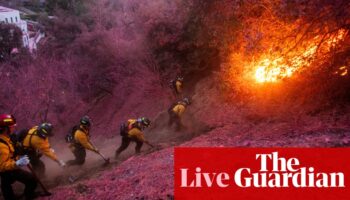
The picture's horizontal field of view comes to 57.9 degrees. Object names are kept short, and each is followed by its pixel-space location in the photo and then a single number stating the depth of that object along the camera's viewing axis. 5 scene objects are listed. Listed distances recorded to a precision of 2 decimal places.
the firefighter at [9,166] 6.18
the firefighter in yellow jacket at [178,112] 13.21
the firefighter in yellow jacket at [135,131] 10.21
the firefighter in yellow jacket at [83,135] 9.01
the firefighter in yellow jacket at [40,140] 7.76
